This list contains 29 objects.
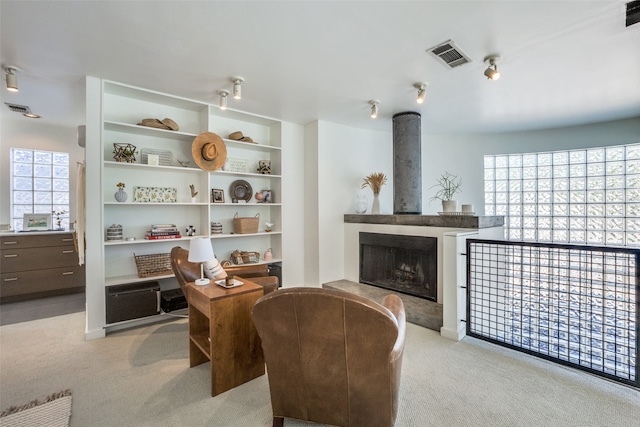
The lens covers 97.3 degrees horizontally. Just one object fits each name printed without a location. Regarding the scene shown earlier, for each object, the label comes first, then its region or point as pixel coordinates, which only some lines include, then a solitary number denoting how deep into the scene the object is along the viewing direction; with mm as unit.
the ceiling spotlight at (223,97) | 3193
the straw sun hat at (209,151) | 3455
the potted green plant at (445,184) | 5413
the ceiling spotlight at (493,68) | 2416
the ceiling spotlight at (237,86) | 2896
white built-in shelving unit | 2861
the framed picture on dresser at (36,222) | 4215
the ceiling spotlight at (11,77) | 2604
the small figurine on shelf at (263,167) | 4234
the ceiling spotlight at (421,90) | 3031
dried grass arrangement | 4457
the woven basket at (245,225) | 3912
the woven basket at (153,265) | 3242
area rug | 1673
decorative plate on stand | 4051
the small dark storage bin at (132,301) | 2889
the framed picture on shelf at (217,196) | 3768
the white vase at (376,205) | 4512
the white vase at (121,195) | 3129
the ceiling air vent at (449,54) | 2293
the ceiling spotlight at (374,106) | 3523
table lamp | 2104
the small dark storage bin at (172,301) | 3143
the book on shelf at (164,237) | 3311
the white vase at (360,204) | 4707
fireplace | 3439
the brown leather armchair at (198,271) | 2502
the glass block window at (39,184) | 4359
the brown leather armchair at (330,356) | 1253
